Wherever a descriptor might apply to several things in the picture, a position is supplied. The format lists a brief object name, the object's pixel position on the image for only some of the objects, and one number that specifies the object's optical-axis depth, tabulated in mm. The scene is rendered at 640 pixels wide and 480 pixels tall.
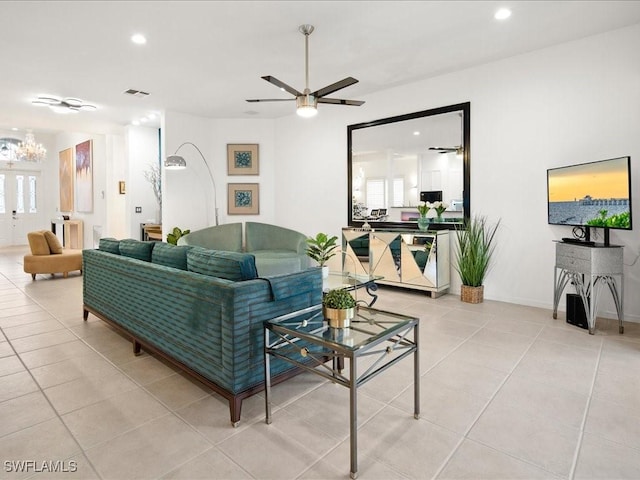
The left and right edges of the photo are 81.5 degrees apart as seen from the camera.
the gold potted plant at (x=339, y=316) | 1928
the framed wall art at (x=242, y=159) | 7062
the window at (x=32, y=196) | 10977
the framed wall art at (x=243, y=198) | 7113
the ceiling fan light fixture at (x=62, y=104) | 5798
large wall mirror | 4773
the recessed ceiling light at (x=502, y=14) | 3242
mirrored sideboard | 4656
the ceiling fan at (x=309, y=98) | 3380
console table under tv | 3264
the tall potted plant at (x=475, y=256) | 4387
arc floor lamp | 5570
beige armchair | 6004
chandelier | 8766
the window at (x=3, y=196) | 10523
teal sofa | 1984
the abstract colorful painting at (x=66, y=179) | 9977
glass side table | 1590
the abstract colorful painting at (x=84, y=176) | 9008
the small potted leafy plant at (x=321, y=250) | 3917
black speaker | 3479
